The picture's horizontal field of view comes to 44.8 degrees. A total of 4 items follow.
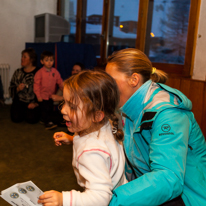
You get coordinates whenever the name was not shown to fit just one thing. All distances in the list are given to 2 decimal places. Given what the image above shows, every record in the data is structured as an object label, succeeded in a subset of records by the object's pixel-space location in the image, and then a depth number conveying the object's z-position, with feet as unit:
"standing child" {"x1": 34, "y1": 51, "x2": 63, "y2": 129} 11.19
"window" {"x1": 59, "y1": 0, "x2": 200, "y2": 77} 9.17
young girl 2.49
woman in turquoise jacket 2.55
